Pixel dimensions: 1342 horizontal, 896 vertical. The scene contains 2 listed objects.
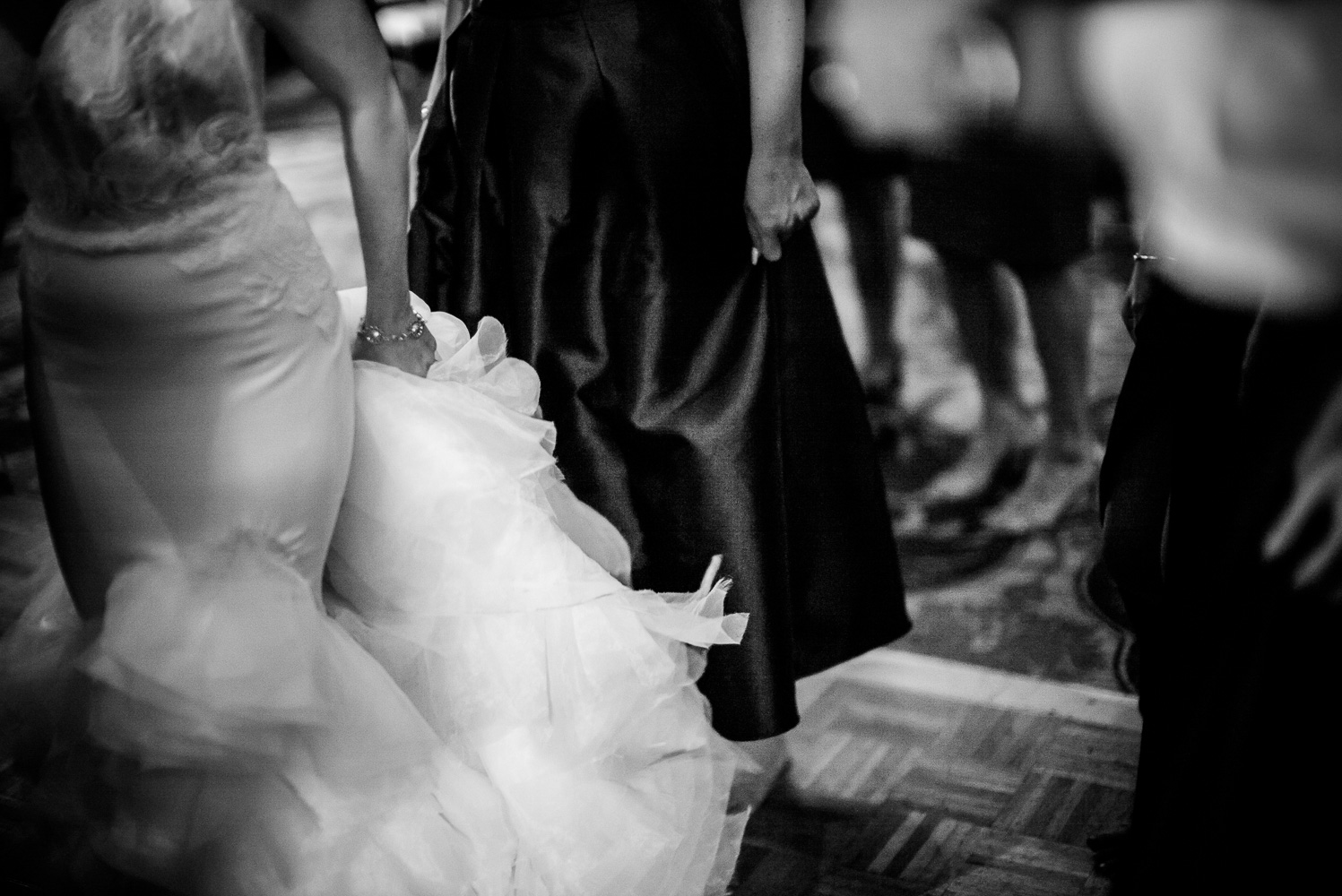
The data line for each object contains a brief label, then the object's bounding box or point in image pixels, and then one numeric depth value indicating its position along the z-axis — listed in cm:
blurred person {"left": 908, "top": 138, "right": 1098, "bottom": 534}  280
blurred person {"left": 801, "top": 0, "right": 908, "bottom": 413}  328
